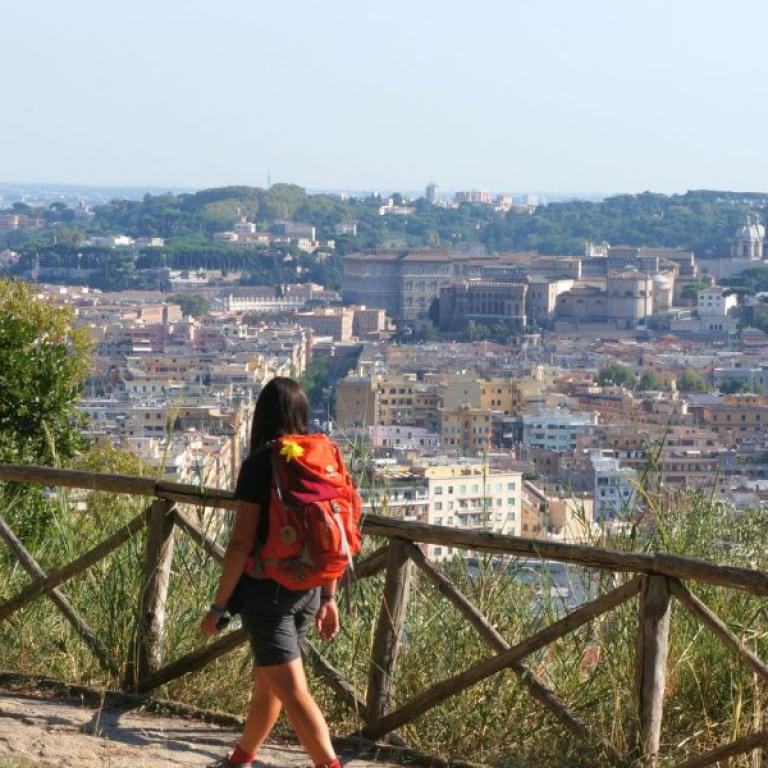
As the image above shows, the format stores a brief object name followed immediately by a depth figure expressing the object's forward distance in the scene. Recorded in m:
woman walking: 4.99
